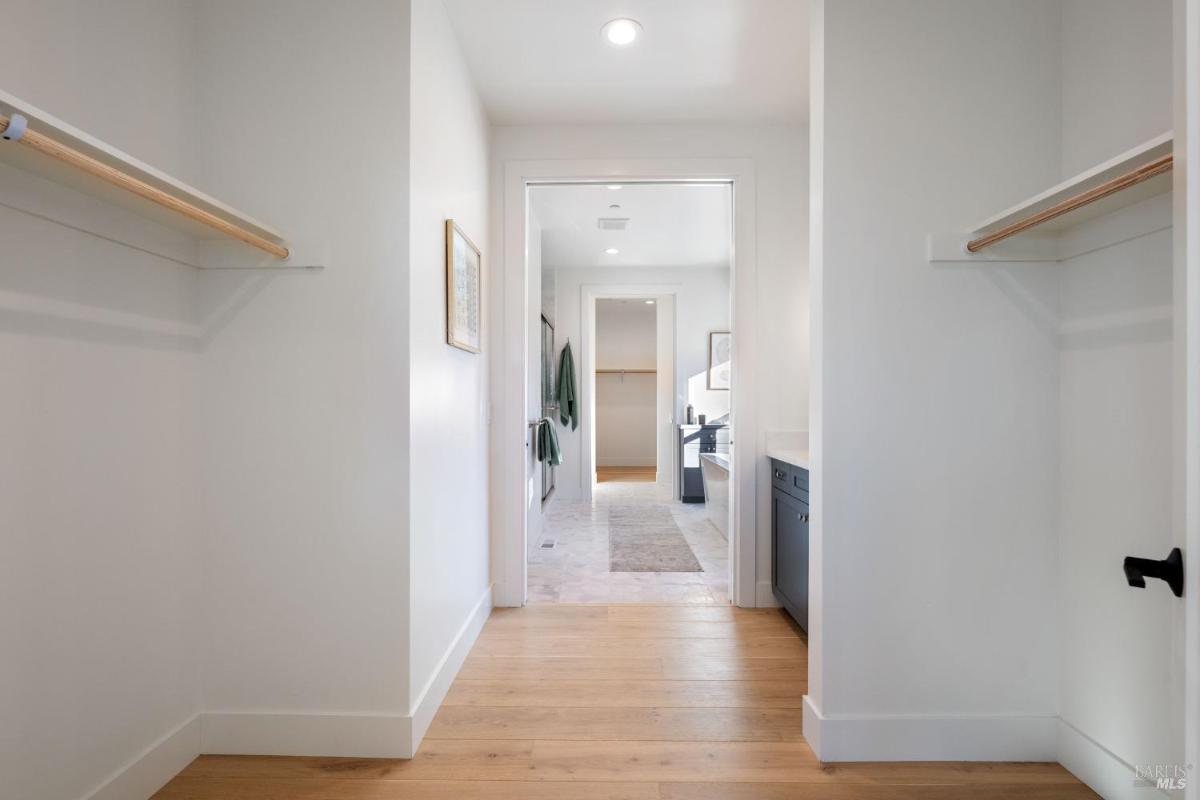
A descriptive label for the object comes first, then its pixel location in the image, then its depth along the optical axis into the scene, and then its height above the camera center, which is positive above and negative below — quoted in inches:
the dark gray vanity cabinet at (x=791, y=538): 98.0 -26.6
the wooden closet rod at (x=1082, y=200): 46.6 +17.5
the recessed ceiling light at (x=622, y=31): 88.4 +55.6
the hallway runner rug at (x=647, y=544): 150.2 -45.0
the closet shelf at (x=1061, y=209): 47.9 +18.5
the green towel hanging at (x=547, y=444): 196.5 -17.7
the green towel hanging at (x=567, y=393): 249.3 -0.4
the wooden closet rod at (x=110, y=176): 39.4 +17.9
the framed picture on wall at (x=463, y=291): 86.2 +16.4
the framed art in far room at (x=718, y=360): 254.7 +14.0
